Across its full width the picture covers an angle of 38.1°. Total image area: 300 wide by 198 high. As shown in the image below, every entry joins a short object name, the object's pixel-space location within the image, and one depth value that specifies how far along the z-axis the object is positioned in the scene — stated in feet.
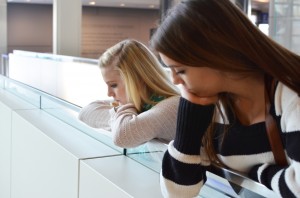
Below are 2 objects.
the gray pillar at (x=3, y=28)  33.32
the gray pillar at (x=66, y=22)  26.37
